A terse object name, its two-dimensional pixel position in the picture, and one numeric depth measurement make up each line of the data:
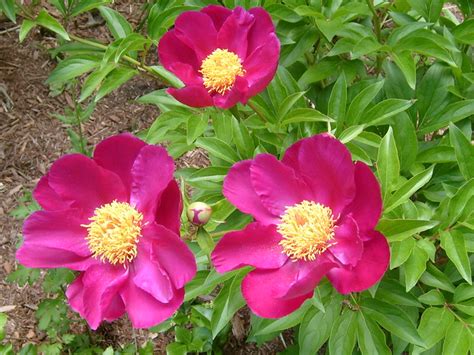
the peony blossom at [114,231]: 0.35
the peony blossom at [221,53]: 0.40
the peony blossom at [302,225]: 0.34
